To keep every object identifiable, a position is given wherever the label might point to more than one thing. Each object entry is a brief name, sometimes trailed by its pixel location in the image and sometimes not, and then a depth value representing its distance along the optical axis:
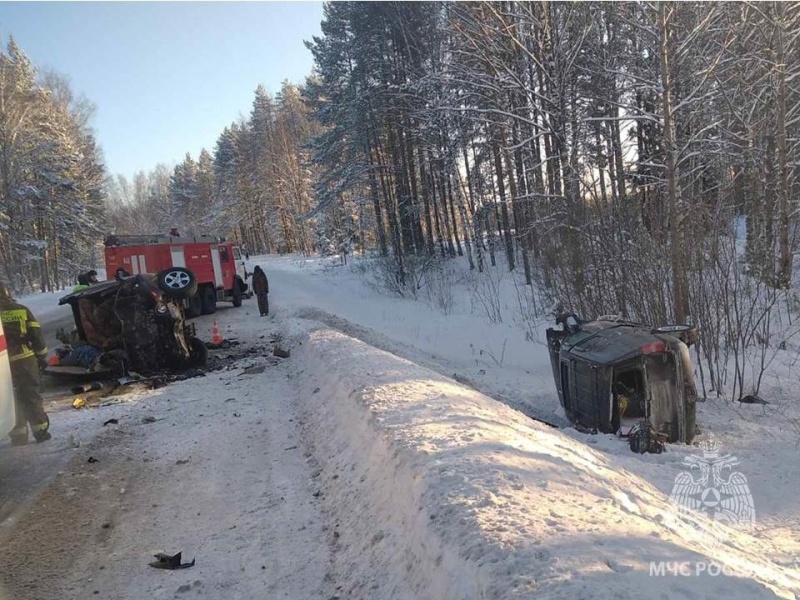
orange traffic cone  11.80
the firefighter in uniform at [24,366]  6.05
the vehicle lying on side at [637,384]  5.64
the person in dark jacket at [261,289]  16.34
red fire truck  15.77
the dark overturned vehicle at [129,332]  8.84
